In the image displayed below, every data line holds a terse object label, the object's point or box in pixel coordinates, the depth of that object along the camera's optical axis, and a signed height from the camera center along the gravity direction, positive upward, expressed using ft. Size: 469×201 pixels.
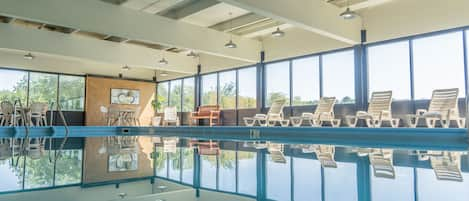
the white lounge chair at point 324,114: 24.93 +0.30
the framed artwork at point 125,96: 43.01 +2.75
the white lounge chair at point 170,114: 39.47 +0.36
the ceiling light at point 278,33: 23.08 +5.84
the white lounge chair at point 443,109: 18.29 +0.56
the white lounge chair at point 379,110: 21.67 +0.54
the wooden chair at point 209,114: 35.88 +0.40
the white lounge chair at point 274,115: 27.97 +0.24
